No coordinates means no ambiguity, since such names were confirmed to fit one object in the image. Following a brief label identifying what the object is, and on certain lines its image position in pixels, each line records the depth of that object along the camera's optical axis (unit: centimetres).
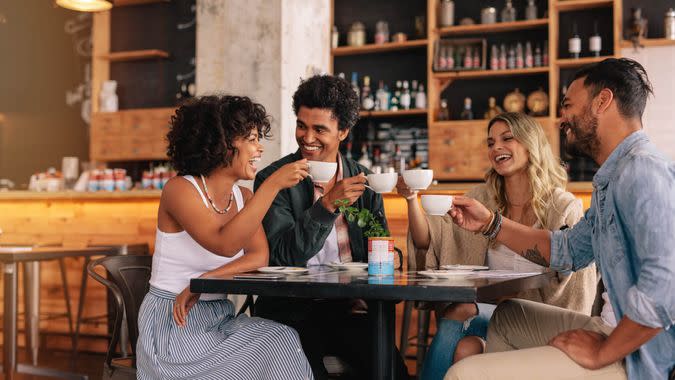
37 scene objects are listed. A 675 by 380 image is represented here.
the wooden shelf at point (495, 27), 640
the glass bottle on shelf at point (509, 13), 651
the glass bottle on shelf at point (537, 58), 642
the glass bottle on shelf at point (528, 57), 643
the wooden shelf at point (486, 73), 636
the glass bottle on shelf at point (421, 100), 670
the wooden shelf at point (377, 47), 672
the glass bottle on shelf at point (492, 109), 659
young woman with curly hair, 204
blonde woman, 263
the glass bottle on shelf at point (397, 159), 684
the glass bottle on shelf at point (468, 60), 652
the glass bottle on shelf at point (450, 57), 655
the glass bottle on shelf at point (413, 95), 685
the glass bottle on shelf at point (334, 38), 711
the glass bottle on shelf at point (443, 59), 655
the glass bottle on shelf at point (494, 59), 654
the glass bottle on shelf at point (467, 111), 658
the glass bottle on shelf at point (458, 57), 656
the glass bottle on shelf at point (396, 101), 684
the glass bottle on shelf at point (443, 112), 668
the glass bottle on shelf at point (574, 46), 627
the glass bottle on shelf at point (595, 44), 624
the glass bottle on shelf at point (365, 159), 685
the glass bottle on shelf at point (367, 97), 684
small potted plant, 204
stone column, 464
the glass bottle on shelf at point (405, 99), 678
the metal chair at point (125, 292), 243
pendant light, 547
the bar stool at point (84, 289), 476
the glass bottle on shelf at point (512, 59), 646
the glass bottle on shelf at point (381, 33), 694
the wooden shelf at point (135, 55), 736
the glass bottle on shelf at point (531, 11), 645
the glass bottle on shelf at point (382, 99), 686
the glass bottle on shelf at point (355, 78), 690
